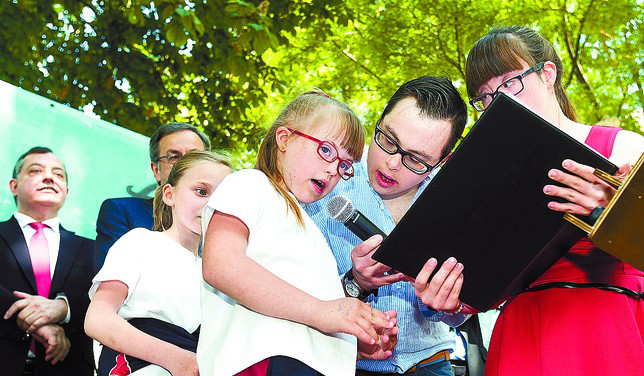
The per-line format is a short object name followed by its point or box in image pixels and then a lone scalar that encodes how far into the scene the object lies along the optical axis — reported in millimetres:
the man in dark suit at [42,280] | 3793
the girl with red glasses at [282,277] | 1861
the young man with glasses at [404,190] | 2561
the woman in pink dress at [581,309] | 1980
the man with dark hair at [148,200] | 4008
